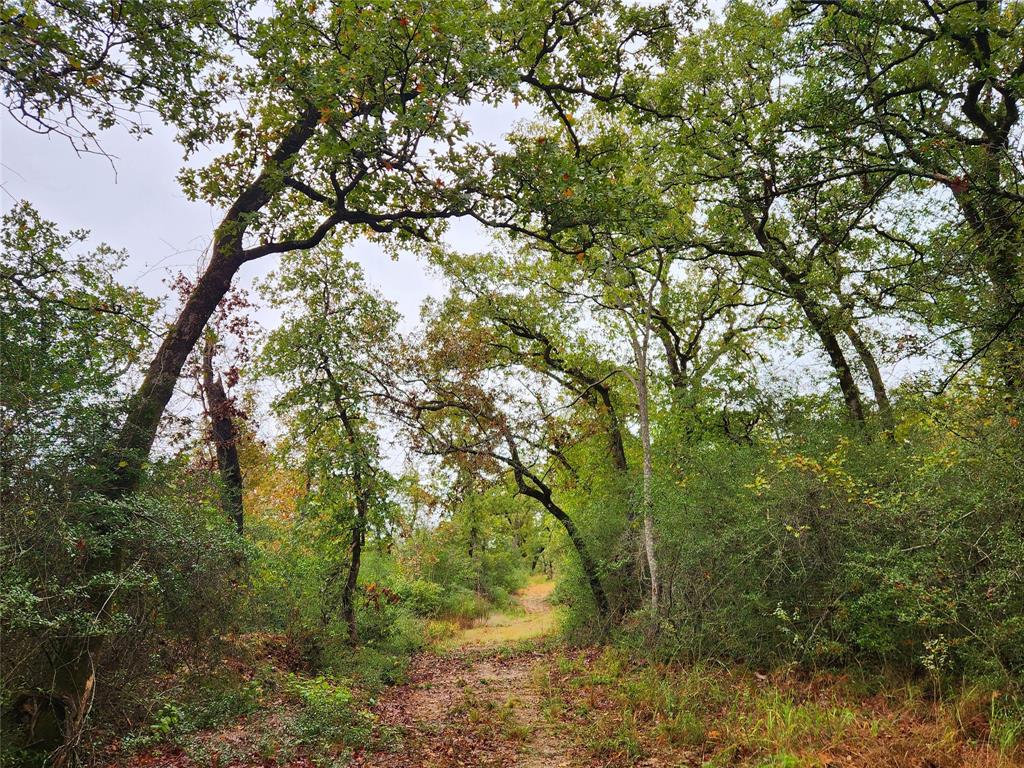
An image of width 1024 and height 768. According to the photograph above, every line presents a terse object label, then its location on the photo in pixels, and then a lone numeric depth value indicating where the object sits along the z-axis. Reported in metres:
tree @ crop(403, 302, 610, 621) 12.70
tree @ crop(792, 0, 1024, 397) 5.67
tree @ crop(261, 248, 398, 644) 11.00
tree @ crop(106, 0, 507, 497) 5.39
